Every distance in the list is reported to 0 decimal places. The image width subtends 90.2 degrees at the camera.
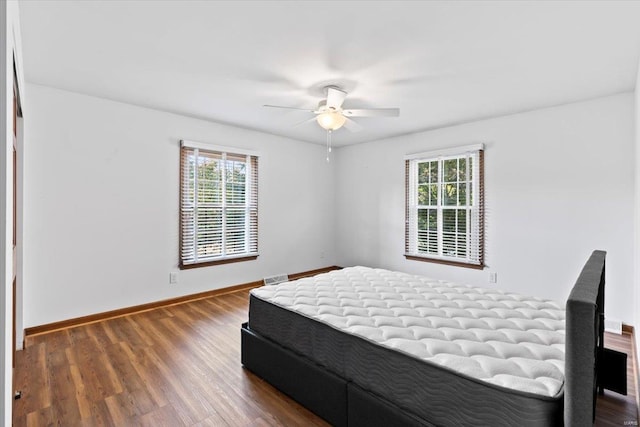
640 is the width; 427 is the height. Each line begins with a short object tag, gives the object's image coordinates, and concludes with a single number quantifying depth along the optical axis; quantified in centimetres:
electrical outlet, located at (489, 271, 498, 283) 420
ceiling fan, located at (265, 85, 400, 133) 305
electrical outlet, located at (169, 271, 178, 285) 412
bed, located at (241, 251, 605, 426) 121
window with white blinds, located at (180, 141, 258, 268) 425
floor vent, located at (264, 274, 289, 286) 512
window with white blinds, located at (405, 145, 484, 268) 440
